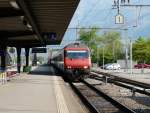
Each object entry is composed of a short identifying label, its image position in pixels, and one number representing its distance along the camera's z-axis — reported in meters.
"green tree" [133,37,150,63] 104.54
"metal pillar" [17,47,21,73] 64.50
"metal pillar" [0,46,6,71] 44.56
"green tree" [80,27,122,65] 120.97
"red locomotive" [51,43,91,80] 42.34
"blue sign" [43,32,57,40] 53.43
